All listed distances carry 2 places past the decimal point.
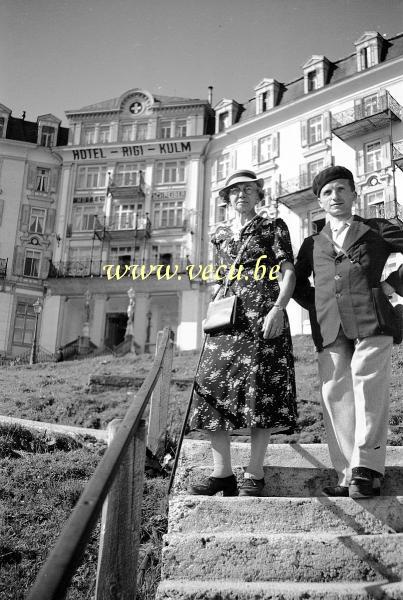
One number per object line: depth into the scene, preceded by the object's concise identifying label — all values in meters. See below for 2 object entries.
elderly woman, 3.57
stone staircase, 2.63
